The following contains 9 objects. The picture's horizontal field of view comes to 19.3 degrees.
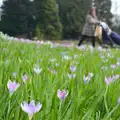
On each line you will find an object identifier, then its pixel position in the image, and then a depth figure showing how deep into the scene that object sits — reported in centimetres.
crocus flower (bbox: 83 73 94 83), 149
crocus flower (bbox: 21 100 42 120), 78
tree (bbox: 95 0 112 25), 4491
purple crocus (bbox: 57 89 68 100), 100
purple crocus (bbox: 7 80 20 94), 104
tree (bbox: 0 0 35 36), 3922
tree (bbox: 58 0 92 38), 4028
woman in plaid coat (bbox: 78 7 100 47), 1177
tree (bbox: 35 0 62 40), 3562
